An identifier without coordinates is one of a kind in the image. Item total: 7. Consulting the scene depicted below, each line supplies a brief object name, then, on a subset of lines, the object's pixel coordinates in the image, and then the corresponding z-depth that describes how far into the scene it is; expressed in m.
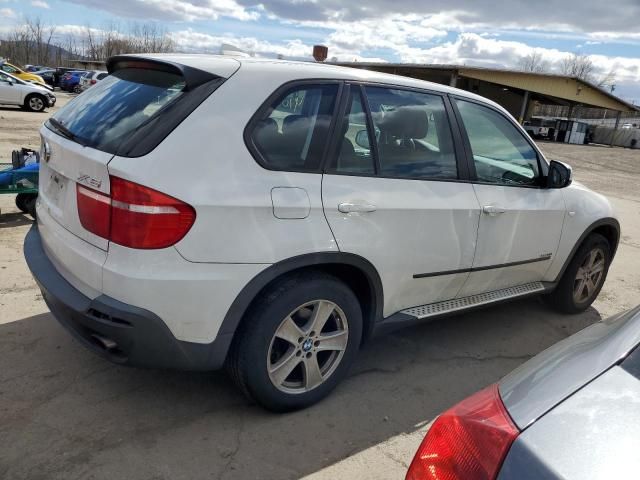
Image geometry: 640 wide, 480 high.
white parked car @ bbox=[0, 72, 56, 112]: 19.81
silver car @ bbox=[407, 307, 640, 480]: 1.17
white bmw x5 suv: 2.36
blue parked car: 35.16
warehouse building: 34.56
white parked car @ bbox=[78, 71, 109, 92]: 29.29
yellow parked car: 25.53
